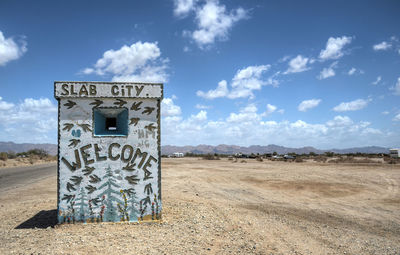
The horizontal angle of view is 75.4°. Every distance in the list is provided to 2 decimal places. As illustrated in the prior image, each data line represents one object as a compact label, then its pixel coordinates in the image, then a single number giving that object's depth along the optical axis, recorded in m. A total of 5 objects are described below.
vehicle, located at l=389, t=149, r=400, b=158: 39.83
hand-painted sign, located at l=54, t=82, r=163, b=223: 6.75
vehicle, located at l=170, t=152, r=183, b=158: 66.56
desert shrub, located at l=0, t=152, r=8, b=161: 39.27
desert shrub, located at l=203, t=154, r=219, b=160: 49.61
